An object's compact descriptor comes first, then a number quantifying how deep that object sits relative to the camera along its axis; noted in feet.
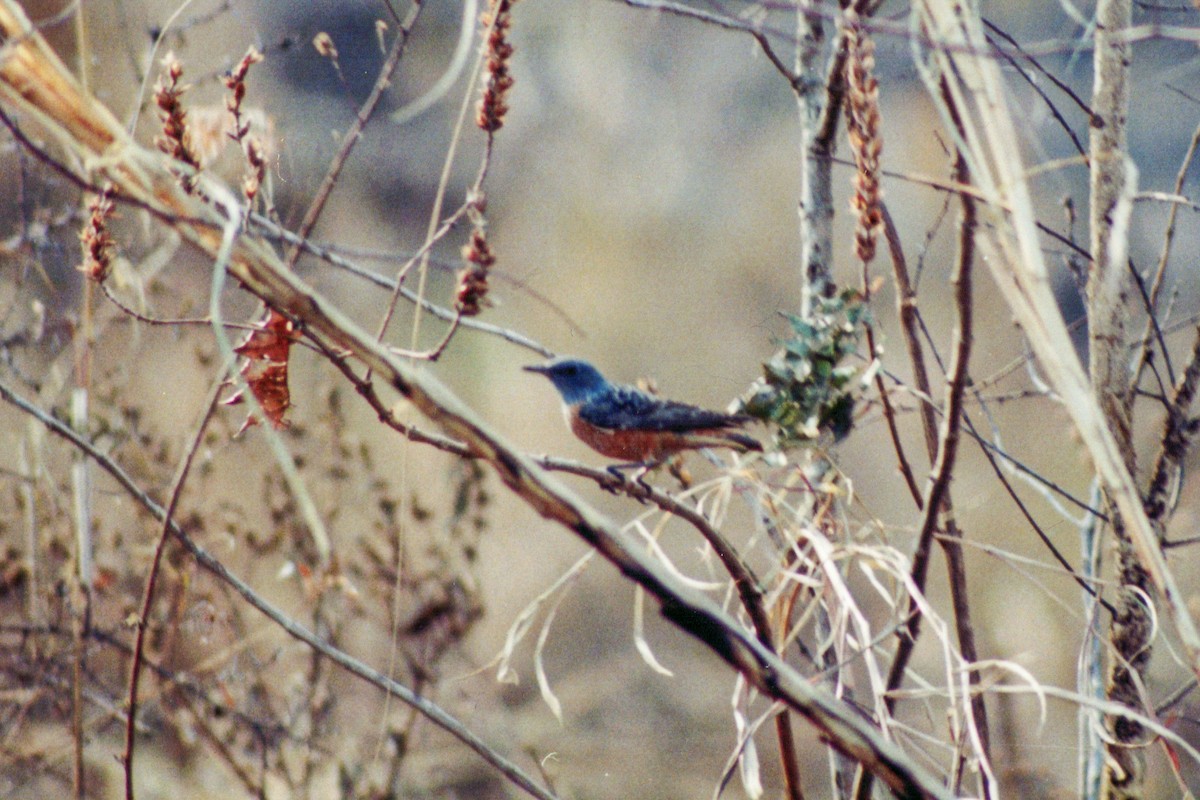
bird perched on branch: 47.07
